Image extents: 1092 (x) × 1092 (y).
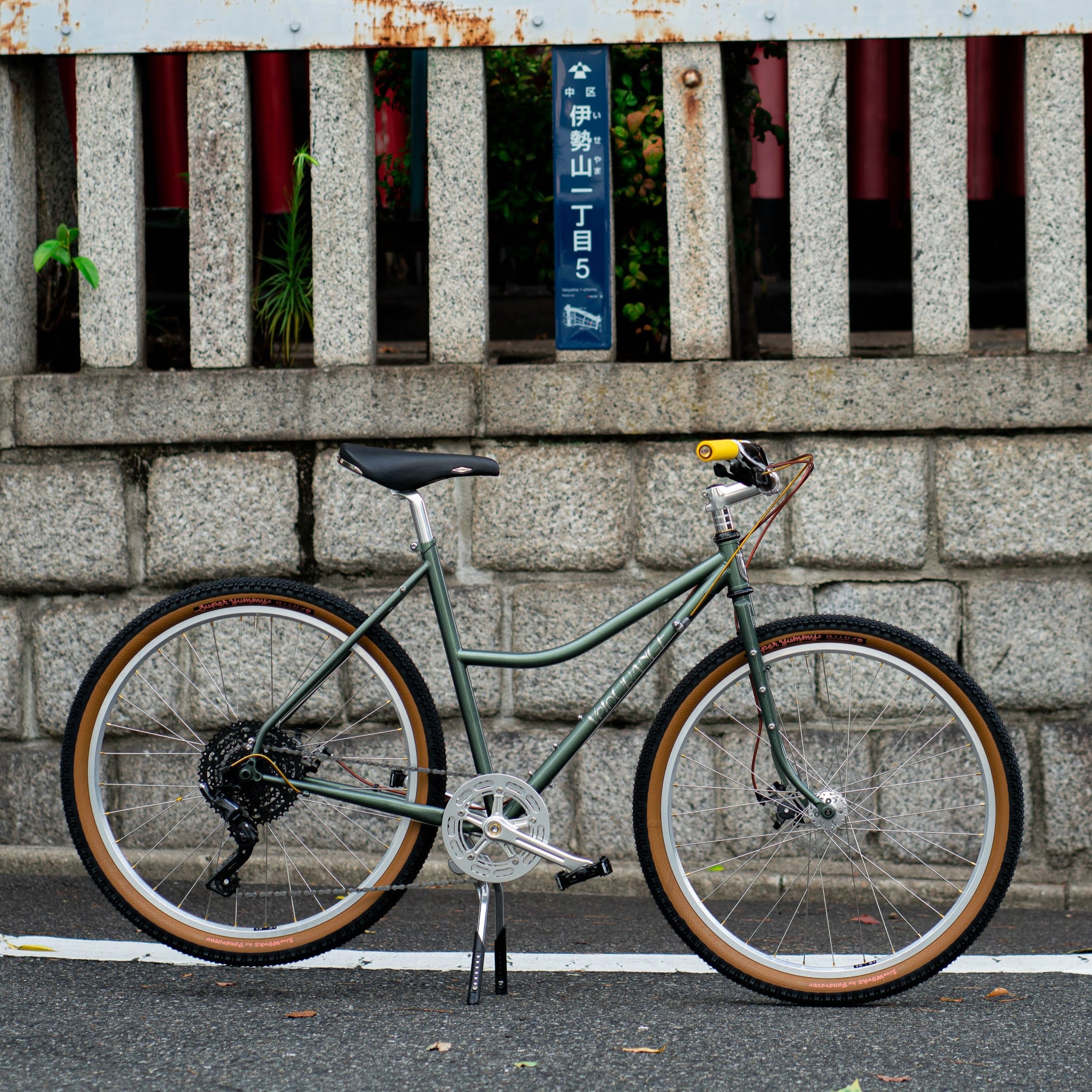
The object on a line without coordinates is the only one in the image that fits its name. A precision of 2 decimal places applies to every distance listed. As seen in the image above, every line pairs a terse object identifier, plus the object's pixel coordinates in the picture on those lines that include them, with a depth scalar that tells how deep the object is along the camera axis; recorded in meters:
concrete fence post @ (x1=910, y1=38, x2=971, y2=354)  8.30
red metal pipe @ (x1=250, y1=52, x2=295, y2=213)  9.89
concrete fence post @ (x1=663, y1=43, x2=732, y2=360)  8.41
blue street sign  8.45
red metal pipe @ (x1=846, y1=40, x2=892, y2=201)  10.21
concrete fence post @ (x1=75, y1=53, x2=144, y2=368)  8.67
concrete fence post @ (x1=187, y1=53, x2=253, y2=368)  8.62
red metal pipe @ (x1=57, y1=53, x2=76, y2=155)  9.96
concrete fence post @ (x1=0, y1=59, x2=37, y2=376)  8.94
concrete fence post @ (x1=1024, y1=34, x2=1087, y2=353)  8.27
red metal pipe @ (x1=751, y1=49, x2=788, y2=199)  10.34
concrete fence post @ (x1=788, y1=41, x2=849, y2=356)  8.38
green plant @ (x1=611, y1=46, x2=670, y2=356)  8.85
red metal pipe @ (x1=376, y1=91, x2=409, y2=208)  10.24
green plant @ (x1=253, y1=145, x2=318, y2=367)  9.02
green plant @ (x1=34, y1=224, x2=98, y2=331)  8.66
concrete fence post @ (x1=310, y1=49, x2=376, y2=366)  8.60
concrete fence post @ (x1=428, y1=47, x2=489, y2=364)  8.50
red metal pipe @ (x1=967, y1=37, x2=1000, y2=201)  10.21
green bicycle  6.04
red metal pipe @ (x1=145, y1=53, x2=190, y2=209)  10.22
